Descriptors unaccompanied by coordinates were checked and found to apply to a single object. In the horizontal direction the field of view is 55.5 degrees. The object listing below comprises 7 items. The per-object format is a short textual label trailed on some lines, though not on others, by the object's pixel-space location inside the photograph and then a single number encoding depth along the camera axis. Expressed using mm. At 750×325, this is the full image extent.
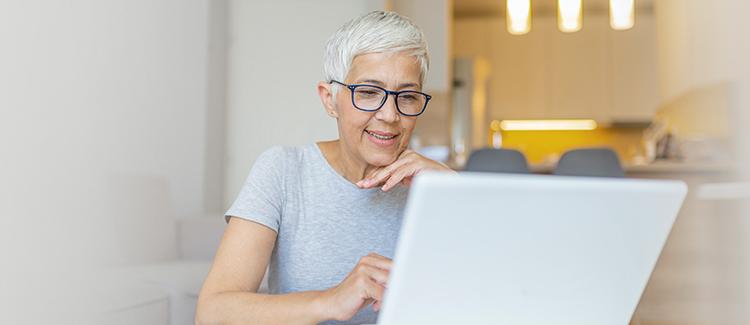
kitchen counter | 3705
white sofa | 1904
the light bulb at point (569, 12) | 3781
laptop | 558
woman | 1091
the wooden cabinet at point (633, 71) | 6938
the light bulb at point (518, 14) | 3850
